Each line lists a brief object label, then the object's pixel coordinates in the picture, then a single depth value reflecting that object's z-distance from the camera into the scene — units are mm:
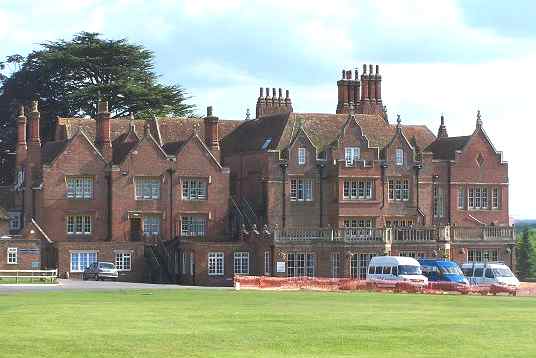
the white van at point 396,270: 88750
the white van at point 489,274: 89875
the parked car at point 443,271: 91250
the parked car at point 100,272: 97312
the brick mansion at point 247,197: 101562
